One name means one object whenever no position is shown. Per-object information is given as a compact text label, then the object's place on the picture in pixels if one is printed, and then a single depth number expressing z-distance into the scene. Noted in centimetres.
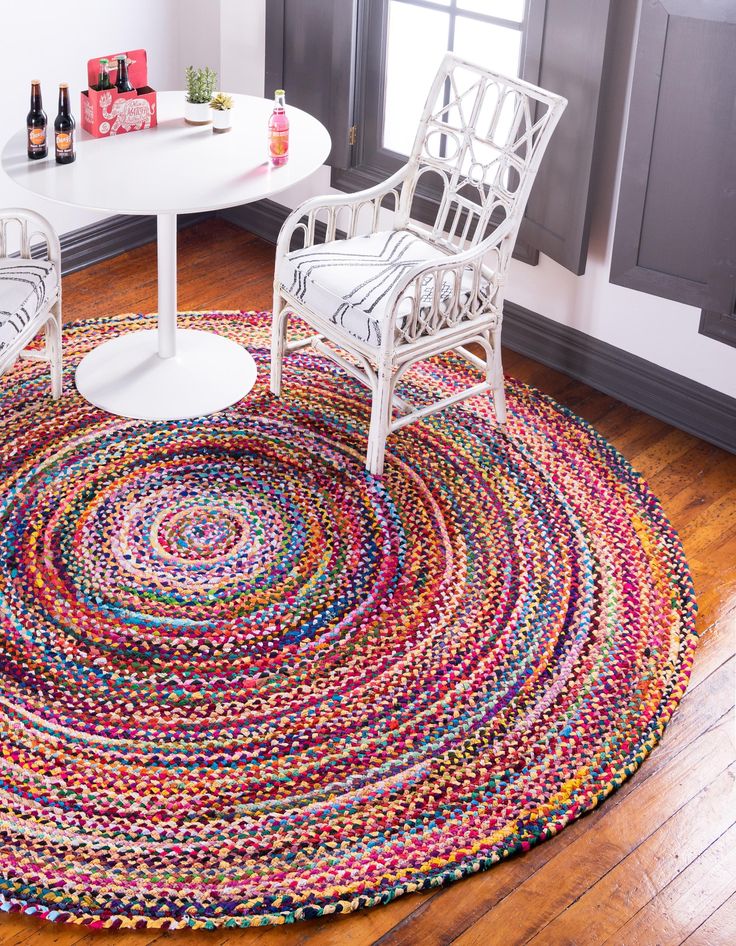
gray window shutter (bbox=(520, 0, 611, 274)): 299
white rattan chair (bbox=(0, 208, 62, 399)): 284
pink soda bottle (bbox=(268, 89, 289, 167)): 301
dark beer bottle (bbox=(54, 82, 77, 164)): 289
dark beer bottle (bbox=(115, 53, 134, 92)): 304
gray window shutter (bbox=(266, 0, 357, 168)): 360
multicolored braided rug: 212
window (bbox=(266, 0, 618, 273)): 306
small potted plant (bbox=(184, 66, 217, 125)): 311
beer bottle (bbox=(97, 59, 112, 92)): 304
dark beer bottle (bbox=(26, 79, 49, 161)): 290
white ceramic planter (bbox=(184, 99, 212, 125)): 314
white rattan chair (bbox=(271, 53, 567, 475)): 288
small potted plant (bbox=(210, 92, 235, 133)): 313
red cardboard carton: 302
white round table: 280
